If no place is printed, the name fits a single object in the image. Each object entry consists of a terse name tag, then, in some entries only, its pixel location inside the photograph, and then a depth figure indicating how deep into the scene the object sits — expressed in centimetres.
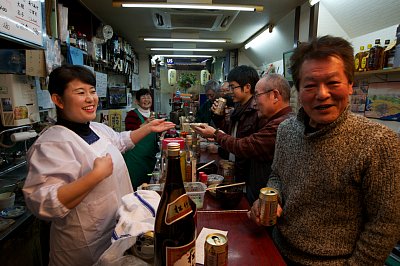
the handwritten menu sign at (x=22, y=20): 143
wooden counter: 96
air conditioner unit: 363
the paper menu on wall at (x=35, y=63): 206
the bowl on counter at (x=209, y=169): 195
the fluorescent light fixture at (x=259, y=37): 457
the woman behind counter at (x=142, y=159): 282
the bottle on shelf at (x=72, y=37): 297
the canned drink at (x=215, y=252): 67
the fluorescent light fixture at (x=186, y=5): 306
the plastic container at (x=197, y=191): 134
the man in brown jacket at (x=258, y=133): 175
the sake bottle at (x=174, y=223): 62
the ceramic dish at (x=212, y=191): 149
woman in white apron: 98
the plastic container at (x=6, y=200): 174
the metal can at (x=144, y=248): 70
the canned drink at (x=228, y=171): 168
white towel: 68
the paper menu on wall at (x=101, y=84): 401
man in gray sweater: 86
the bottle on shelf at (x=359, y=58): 266
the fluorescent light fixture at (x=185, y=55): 814
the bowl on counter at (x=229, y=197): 140
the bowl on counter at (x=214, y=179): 161
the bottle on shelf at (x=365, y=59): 256
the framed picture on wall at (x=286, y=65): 421
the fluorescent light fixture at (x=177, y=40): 535
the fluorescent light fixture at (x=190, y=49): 668
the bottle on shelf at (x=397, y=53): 213
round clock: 409
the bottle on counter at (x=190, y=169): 155
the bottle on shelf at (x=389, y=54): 226
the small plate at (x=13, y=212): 170
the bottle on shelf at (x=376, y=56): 243
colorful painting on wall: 237
